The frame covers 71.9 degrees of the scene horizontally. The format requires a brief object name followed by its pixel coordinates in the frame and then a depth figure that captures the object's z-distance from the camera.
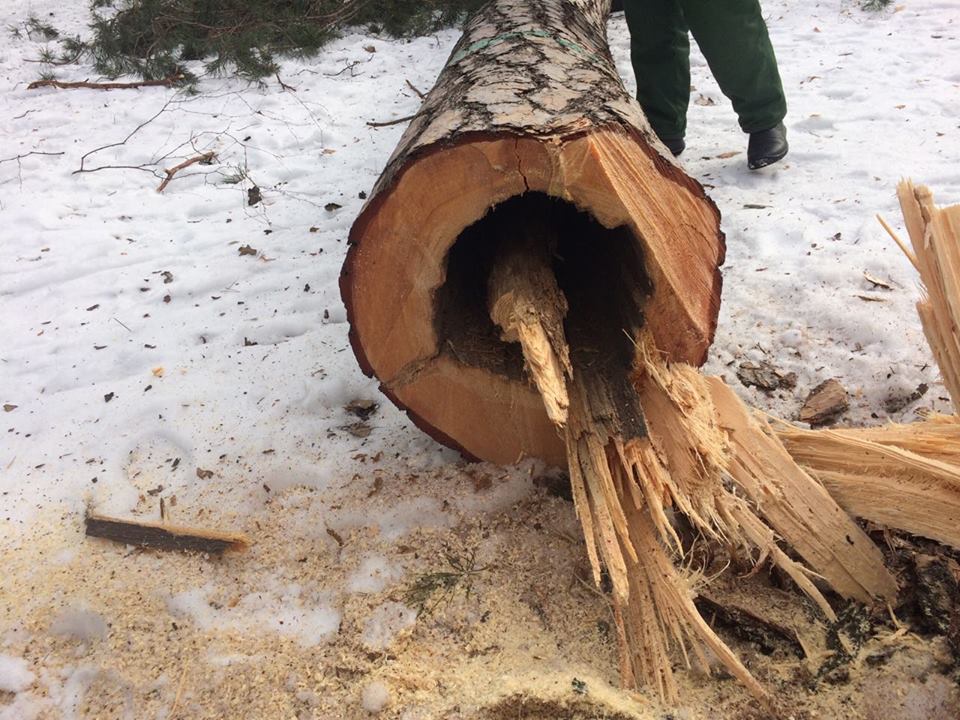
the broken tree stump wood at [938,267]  1.35
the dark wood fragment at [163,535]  1.65
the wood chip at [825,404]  1.83
